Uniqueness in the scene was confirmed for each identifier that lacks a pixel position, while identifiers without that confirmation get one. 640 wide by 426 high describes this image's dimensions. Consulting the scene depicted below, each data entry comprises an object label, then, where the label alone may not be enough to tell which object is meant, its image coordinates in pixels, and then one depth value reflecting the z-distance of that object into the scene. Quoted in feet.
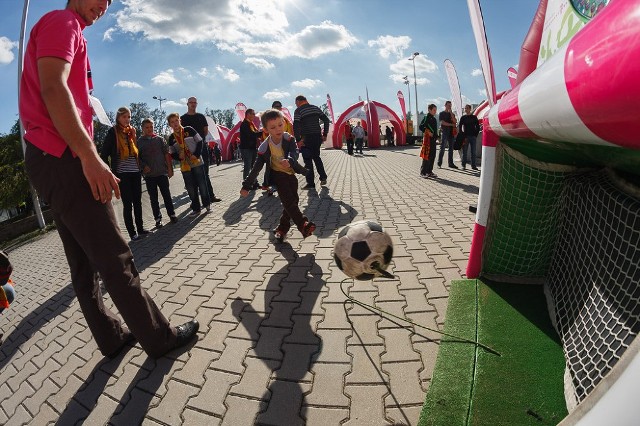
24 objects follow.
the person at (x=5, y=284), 8.48
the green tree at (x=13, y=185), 38.22
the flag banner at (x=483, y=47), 10.23
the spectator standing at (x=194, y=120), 23.29
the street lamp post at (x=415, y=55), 145.74
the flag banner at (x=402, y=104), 104.97
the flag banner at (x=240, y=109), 109.09
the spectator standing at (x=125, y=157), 16.46
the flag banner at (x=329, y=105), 128.57
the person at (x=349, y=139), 75.21
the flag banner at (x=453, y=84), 45.58
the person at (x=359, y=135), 77.38
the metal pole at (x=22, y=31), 27.47
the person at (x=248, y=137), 26.73
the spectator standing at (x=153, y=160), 18.72
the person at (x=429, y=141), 29.63
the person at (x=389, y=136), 96.58
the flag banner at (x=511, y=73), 41.69
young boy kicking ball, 13.53
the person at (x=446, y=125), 33.32
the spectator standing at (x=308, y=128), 25.43
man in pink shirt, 5.78
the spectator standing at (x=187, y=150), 21.04
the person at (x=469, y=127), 31.01
